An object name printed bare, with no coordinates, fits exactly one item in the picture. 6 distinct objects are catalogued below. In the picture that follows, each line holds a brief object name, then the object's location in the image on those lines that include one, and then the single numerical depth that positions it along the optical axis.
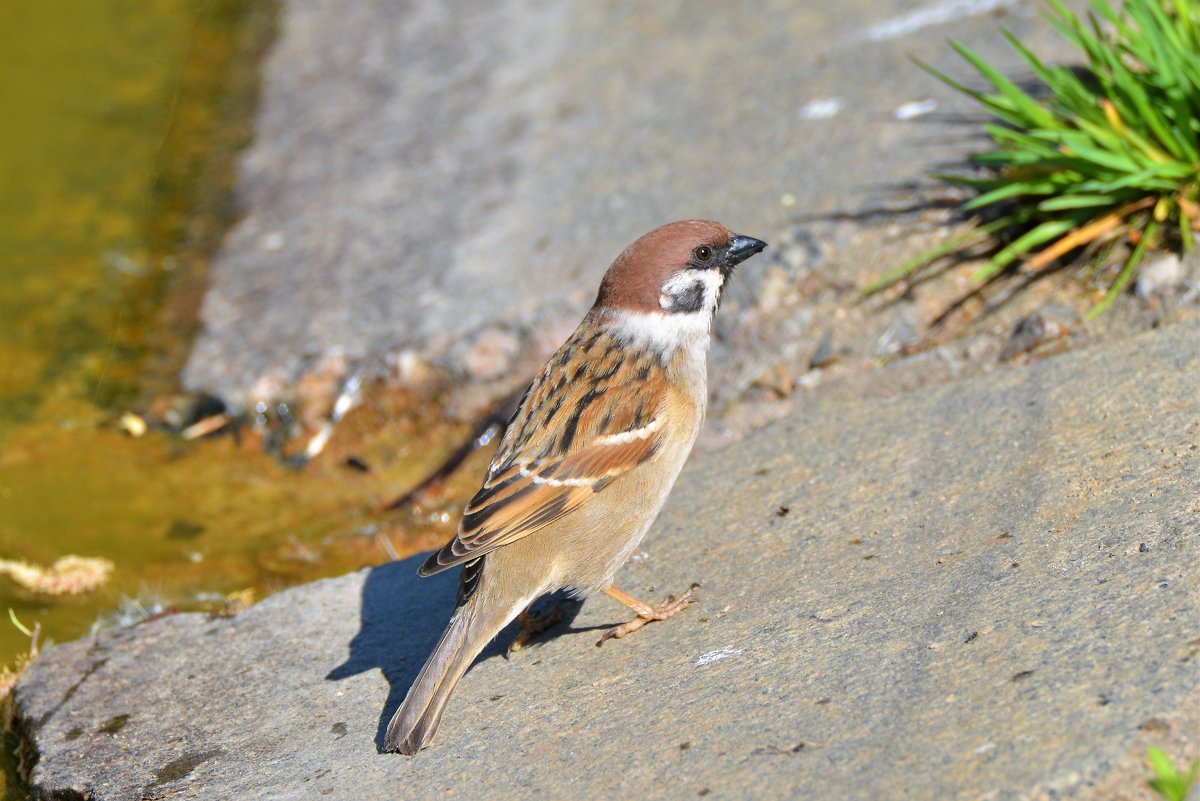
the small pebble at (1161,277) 8.83
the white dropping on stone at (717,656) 6.61
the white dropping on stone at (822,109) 12.18
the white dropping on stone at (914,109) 11.57
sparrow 6.95
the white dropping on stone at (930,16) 12.52
